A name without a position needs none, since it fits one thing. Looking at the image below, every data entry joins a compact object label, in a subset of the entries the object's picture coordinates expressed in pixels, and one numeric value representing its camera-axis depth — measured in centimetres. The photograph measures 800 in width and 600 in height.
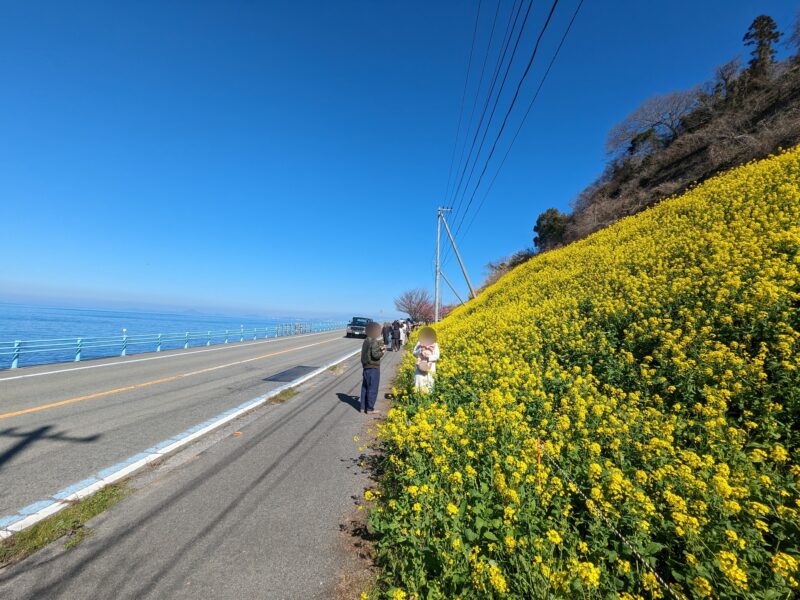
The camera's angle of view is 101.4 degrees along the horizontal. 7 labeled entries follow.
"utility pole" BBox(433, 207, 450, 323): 2747
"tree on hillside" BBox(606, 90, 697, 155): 2325
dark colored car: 3109
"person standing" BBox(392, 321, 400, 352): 2035
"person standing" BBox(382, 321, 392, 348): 2041
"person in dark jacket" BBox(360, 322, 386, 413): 686
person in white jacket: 595
